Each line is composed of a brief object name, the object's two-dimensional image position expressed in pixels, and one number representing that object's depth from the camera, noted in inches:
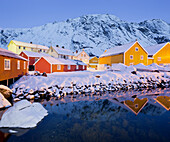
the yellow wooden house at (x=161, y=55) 1510.8
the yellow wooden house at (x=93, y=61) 3041.8
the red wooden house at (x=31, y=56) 1619.1
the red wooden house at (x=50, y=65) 1192.8
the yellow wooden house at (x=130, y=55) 1327.3
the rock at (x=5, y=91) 520.3
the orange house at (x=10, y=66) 564.7
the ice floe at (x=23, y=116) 319.0
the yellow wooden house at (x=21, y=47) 2445.6
